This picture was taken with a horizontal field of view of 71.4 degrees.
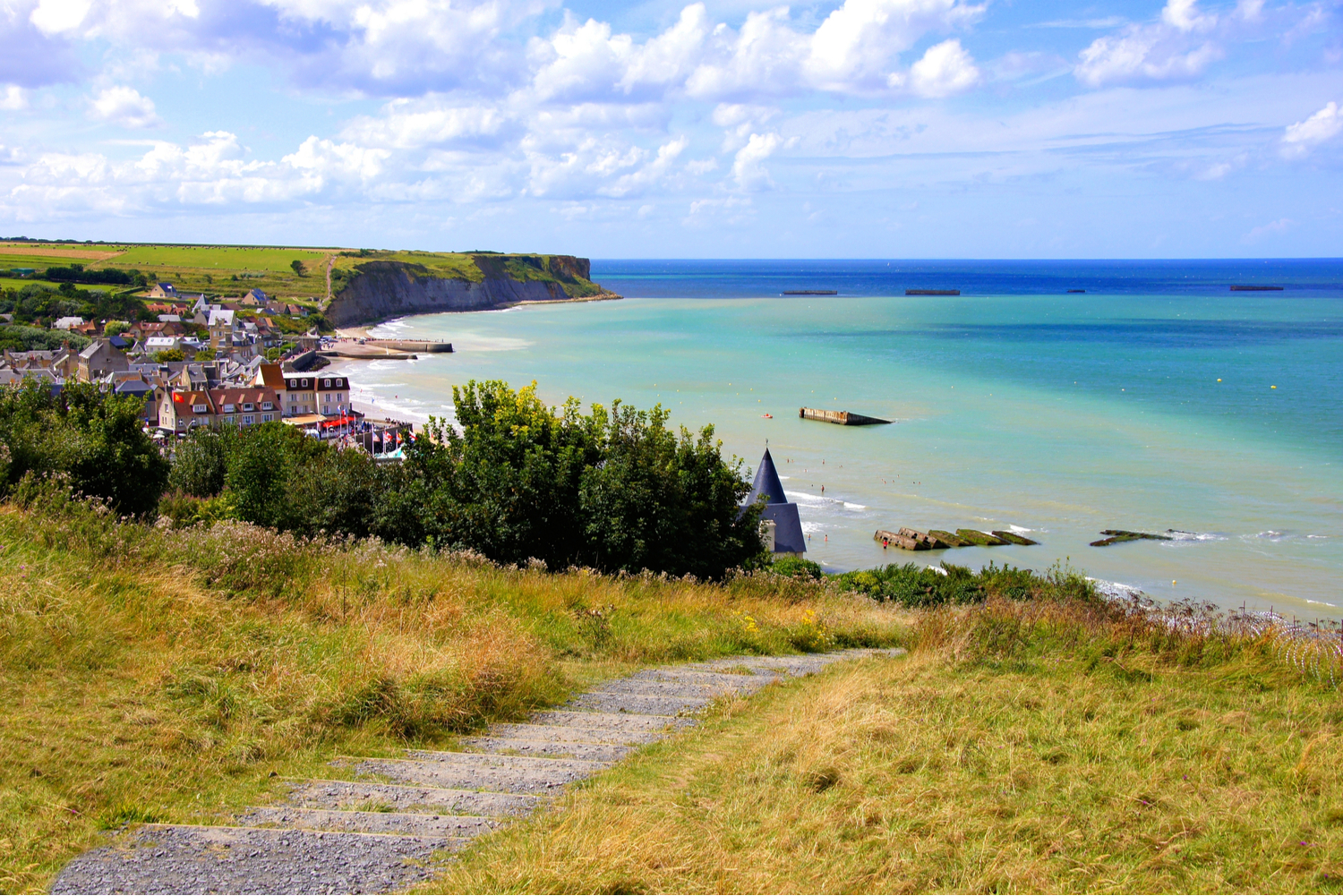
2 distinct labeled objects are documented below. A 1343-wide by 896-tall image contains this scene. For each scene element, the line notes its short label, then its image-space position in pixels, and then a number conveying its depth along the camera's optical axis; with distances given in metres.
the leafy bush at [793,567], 19.76
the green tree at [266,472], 21.39
